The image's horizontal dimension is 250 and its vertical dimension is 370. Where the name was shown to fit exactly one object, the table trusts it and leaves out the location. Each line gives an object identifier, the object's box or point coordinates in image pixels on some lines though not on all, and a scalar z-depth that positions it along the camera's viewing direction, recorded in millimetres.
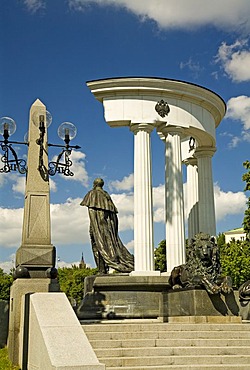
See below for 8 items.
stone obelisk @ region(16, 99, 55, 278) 12844
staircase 10408
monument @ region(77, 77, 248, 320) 16094
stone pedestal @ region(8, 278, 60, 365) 11578
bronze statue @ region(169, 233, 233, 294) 15086
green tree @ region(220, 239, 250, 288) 47856
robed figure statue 21219
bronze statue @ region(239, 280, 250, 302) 17000
